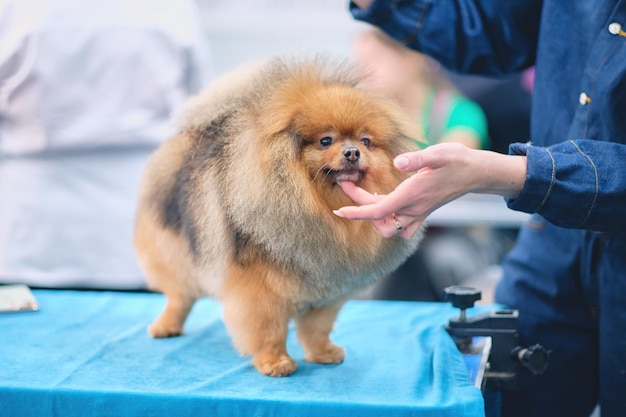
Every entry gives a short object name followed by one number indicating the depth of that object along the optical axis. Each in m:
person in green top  3.32
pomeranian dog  1.46
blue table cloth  1.33
